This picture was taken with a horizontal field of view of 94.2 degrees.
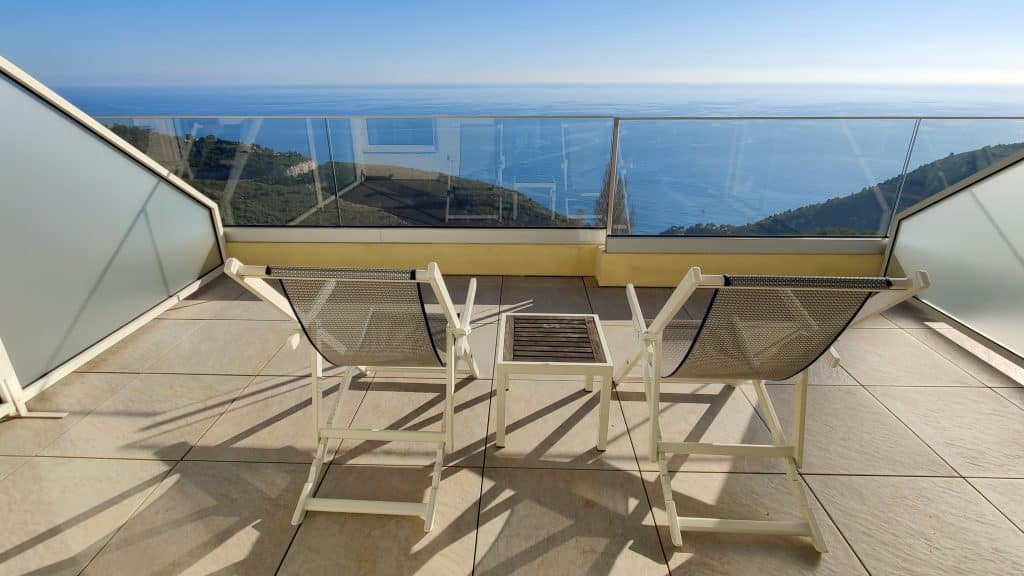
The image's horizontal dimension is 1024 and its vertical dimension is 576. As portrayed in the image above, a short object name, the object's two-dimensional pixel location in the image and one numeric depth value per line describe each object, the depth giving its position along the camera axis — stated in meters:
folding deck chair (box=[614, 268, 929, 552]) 1.41
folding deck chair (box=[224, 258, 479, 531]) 1.45
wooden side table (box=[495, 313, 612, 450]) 2.00
